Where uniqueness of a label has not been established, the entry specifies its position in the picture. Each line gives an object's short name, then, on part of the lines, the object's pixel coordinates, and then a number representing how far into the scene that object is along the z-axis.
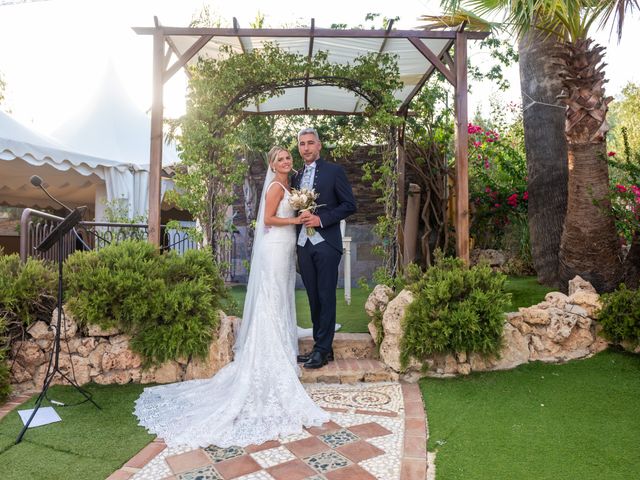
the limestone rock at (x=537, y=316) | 4.32
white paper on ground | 3.16
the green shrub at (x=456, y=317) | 4.02
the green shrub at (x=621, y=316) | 4.11
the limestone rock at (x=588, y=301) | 4.38
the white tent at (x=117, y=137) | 7.77
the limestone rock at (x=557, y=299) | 4.43
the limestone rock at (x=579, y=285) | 4.64
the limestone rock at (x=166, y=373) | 4.07
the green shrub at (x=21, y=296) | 3.80
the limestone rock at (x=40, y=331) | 3.97
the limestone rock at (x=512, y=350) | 4.20
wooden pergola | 4.80
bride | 3.06
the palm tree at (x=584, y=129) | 4.94
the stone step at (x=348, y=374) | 4.13
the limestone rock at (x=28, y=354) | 3.91
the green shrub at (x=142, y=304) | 3.94
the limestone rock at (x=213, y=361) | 4.06
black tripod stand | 3.06
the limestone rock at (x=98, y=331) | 4.01
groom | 4.15
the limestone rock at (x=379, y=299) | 4.56
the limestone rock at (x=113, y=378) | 3.98
